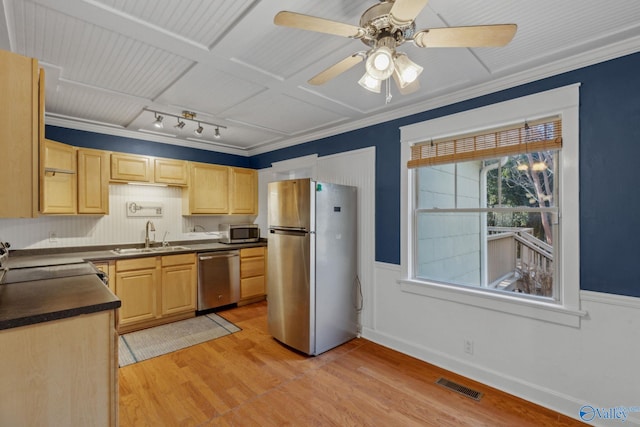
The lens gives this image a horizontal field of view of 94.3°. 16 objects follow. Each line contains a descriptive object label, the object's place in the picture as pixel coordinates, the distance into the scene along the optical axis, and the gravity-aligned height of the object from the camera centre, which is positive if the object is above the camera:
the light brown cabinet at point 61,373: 1.27 -0.73
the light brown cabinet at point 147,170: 3.72 +0.58
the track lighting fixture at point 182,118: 3.15 +1.08
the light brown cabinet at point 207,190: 4.35 +0.36
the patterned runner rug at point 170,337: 2.99 -1.40
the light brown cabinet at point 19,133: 1.31 +0.36
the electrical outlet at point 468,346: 2.58 -1.16
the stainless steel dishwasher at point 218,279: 4.03 -0.92
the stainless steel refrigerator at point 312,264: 2.97 -0.54
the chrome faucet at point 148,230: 4.07 -0.24
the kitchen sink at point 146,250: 3.63 -0.47
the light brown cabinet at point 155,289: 3.41 -0.93
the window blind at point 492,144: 2.20 +0.59
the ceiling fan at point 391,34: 1.20 +0.77
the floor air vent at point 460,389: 2.32 -1.42
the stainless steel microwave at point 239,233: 4.72 -0.31
